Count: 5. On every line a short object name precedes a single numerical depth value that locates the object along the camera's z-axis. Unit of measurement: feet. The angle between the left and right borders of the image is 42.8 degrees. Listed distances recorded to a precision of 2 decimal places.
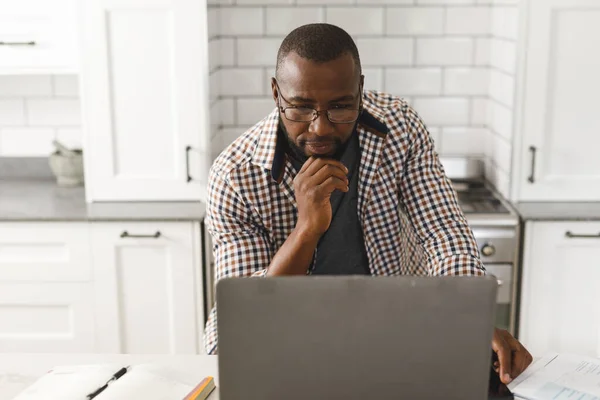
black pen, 4.42
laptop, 3.14
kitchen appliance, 8.70
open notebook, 4.42
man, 4.95
